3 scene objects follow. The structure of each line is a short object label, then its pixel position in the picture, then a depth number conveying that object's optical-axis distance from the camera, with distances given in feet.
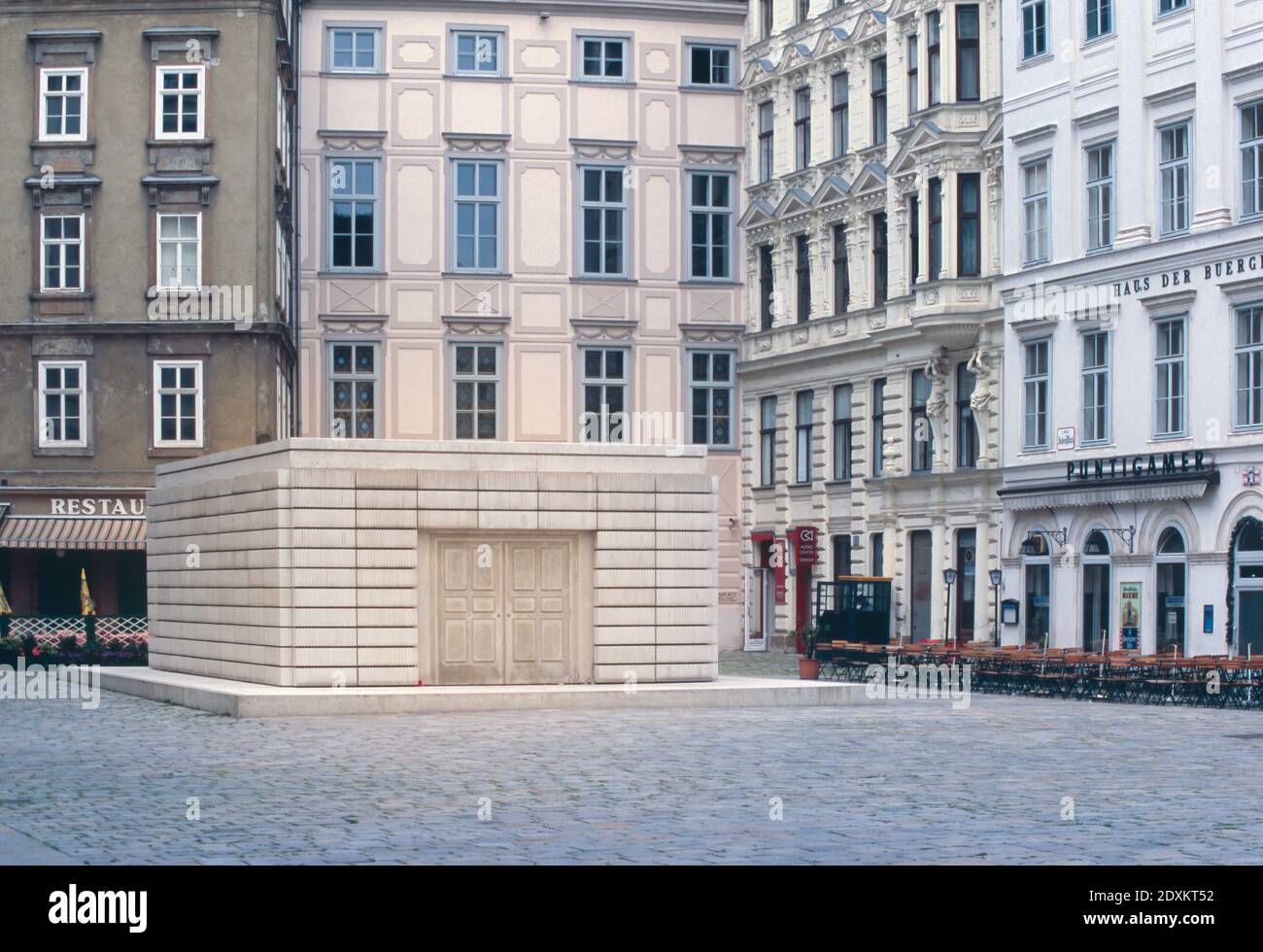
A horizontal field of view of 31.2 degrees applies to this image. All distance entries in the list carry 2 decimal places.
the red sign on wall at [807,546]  183.32
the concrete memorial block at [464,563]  102.99
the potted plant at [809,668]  129.70
